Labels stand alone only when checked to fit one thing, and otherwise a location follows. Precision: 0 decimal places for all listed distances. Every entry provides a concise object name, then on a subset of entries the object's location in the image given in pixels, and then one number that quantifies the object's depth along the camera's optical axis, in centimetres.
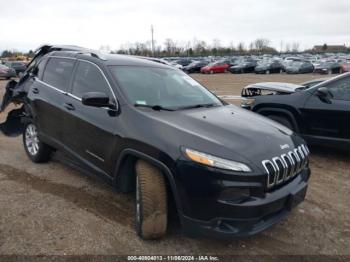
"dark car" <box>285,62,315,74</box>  3896
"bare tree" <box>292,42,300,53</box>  14925
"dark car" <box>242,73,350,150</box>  575
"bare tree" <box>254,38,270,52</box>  13312
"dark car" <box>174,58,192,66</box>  5006
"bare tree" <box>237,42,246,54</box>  12431
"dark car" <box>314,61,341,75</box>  3675
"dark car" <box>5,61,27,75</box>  3509
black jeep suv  301
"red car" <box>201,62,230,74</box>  4228
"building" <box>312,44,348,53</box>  12261
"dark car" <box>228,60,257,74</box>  4200
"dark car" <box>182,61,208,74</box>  4462
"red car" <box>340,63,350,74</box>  3241
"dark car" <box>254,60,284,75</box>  4022
